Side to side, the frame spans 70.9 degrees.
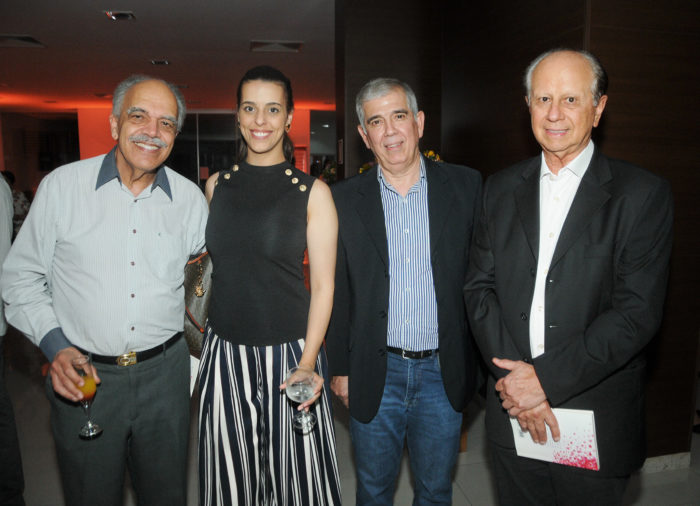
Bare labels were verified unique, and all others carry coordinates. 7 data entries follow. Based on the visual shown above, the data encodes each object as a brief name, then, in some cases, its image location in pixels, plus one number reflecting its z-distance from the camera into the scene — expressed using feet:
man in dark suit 4.77
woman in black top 5.71
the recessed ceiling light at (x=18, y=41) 23.80
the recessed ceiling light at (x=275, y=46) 24.58
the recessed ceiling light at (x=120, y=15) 20.29
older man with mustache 5.57
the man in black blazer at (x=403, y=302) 6.24
